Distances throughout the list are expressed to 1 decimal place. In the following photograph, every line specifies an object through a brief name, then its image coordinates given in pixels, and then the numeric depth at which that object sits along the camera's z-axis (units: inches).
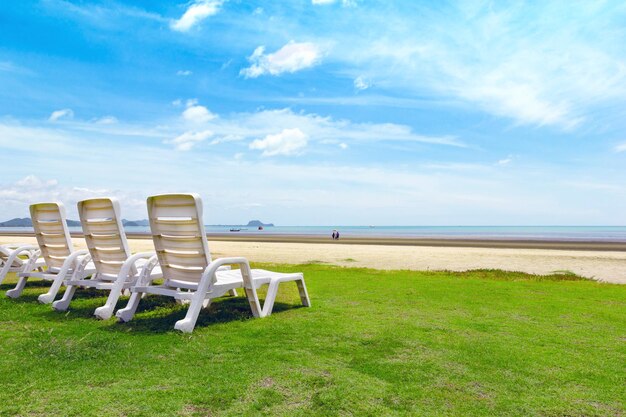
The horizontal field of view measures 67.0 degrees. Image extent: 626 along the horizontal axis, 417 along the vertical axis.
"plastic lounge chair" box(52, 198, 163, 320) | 243.6
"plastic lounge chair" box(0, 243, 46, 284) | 300.8
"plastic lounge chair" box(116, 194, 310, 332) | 202.8
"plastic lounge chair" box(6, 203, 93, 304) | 278.1
